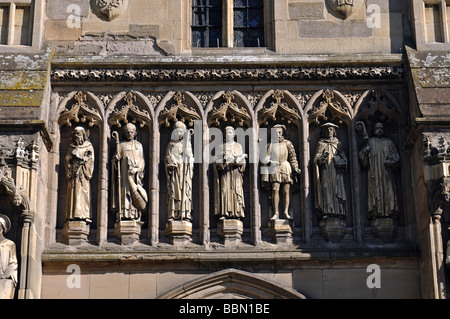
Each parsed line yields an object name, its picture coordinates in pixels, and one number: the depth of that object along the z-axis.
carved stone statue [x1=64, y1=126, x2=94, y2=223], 16.88
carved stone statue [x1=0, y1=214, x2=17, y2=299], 15.72
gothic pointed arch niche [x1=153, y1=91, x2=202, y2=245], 16.83
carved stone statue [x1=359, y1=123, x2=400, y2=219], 16.89
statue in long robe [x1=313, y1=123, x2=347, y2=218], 16.89
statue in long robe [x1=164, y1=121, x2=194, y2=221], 16.89
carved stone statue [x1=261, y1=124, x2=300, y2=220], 16.98
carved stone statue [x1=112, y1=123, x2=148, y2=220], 16.91
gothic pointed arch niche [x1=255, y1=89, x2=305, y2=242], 17.11
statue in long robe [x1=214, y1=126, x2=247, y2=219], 16.91
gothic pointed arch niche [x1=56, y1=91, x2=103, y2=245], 17.12
